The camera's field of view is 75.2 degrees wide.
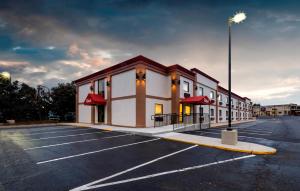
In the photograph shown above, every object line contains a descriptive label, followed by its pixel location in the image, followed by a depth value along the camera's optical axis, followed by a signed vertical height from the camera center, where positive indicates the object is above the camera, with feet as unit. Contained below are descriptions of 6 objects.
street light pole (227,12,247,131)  33.76 +15.14
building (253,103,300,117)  540.93 -14.55
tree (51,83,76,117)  130.11 +3.64
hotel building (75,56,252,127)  64.64 +4.36
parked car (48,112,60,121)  131.90 -8.13
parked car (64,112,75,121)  128.09 -7.81
